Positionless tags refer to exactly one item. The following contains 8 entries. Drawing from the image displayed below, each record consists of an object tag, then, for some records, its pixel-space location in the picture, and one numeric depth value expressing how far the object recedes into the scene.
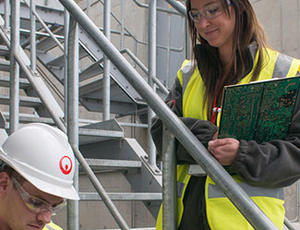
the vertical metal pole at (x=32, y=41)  3.59
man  1.39
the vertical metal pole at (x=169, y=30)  5.27
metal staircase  3.10
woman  1.39
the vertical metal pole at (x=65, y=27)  3.23
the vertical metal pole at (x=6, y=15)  4.17
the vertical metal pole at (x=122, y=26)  4.83
